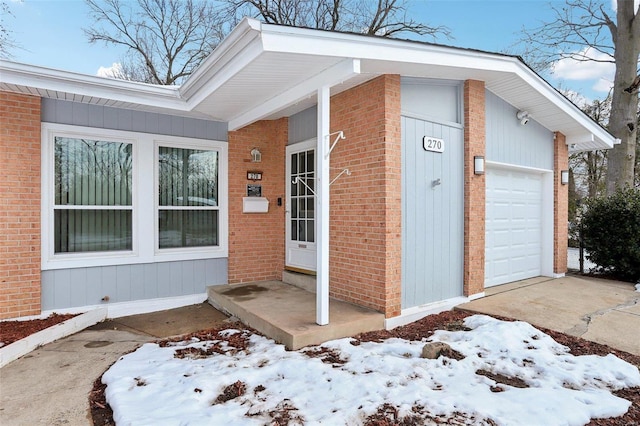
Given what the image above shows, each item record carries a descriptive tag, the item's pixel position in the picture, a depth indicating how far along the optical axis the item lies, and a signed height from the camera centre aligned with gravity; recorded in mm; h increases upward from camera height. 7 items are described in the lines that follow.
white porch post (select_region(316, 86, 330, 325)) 3711 -5
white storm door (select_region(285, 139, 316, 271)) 5551 +28
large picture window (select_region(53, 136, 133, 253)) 4586 +226
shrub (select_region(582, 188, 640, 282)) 6457 -419
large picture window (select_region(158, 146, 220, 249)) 5277 +222
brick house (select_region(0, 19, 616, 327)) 3939 +524
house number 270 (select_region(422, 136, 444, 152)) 4563 +895
